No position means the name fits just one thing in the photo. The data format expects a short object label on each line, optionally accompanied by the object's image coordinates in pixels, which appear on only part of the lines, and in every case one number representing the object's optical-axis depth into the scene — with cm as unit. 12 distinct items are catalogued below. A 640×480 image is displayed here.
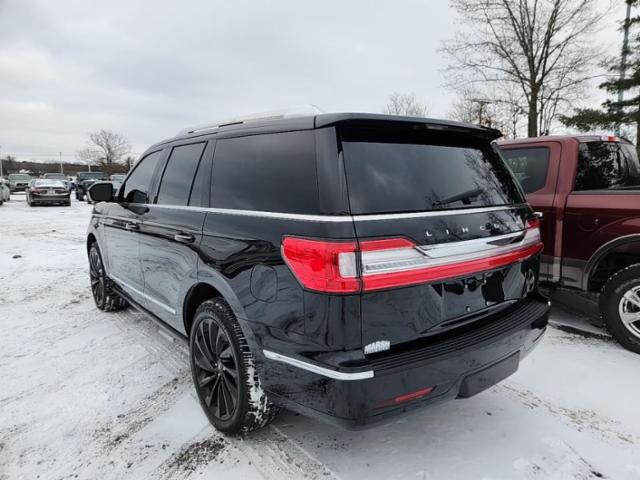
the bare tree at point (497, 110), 1884
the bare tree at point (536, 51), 1716
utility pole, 1559
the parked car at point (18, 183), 3778
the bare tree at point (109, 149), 6475
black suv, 176
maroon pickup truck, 359
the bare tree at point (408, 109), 2901
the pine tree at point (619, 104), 1697
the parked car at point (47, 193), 2141
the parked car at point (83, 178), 2794
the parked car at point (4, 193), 2267
